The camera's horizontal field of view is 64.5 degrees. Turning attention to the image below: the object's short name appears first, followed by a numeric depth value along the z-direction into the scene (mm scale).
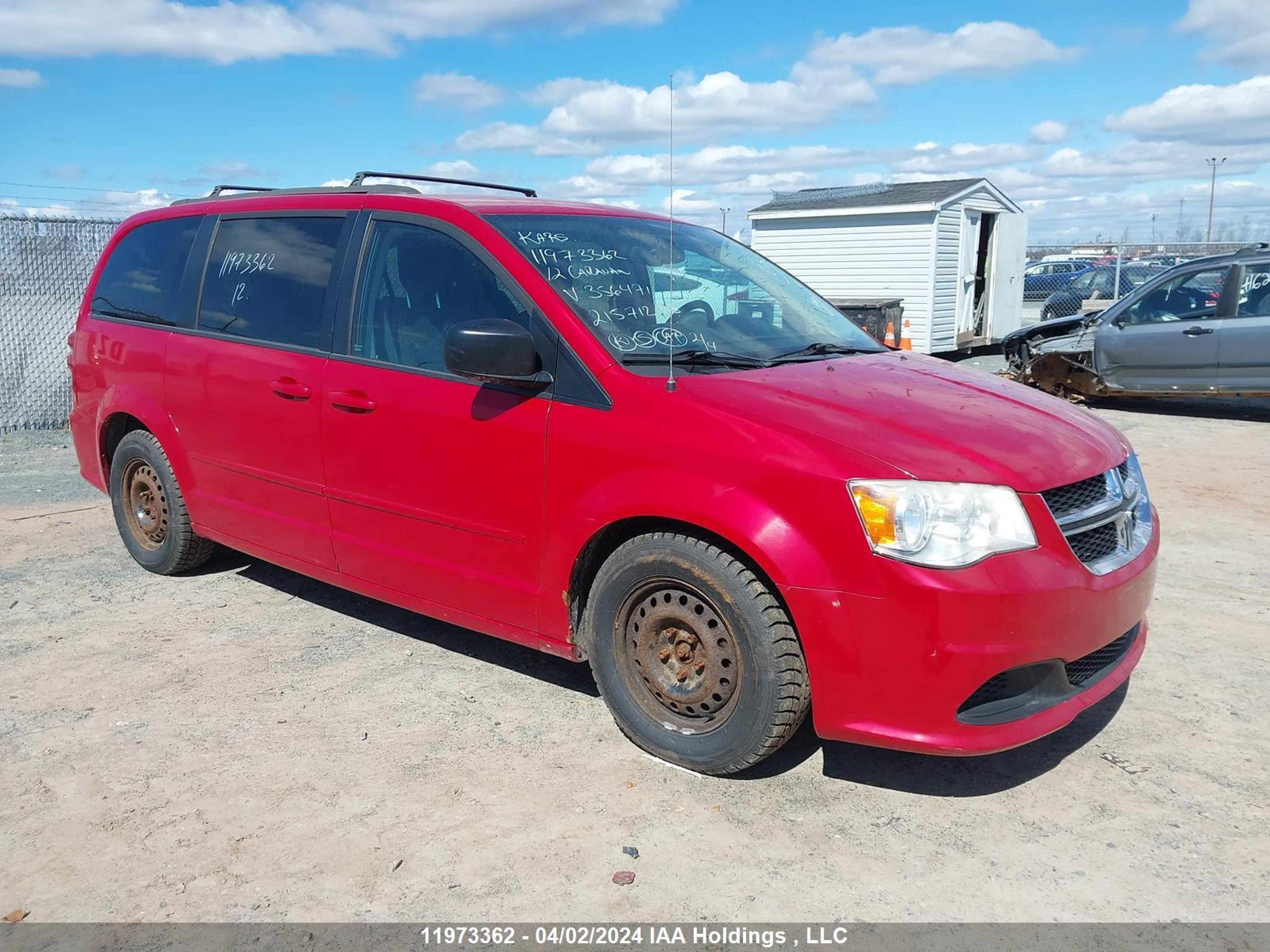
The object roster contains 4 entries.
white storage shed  17250
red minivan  2934
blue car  29641
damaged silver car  10469
